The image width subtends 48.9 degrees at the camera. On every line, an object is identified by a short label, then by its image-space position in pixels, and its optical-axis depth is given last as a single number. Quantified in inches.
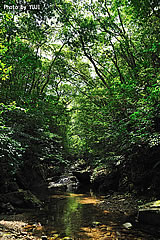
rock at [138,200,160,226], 234.3
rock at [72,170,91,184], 838.5
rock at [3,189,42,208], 346.3
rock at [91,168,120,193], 558.4
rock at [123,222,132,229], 237.3
